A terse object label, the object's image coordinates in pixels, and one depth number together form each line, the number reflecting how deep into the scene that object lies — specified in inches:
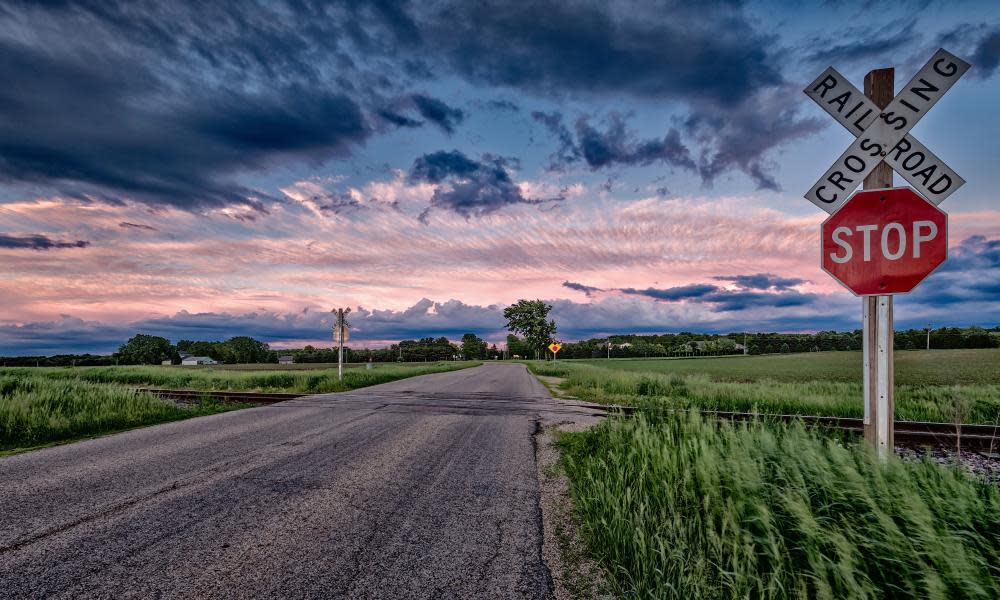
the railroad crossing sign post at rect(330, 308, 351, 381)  845.8
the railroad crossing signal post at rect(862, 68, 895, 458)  141.2
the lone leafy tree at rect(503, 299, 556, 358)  3644.2
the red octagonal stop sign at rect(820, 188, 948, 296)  135.2
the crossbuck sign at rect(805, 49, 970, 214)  136.2
